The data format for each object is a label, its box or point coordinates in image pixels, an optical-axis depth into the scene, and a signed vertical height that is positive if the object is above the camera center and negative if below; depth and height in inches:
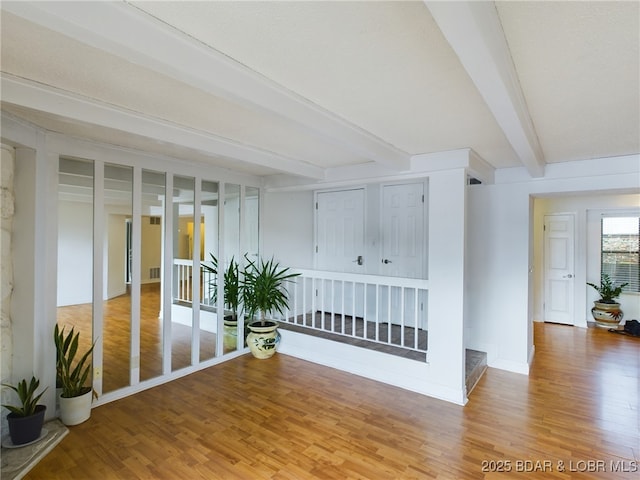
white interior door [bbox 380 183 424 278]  172.2 +6.0
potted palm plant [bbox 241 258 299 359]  161.8 -32.0
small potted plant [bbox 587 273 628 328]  209.5 -40.1
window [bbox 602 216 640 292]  211.3 -4.3
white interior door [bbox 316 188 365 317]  191.0 +2.0
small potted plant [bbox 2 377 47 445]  89.2 -49.4
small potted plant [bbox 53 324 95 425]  101.9 -46.5
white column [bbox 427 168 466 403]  122.1 -14.2
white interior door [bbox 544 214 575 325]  227.9 -17.7
